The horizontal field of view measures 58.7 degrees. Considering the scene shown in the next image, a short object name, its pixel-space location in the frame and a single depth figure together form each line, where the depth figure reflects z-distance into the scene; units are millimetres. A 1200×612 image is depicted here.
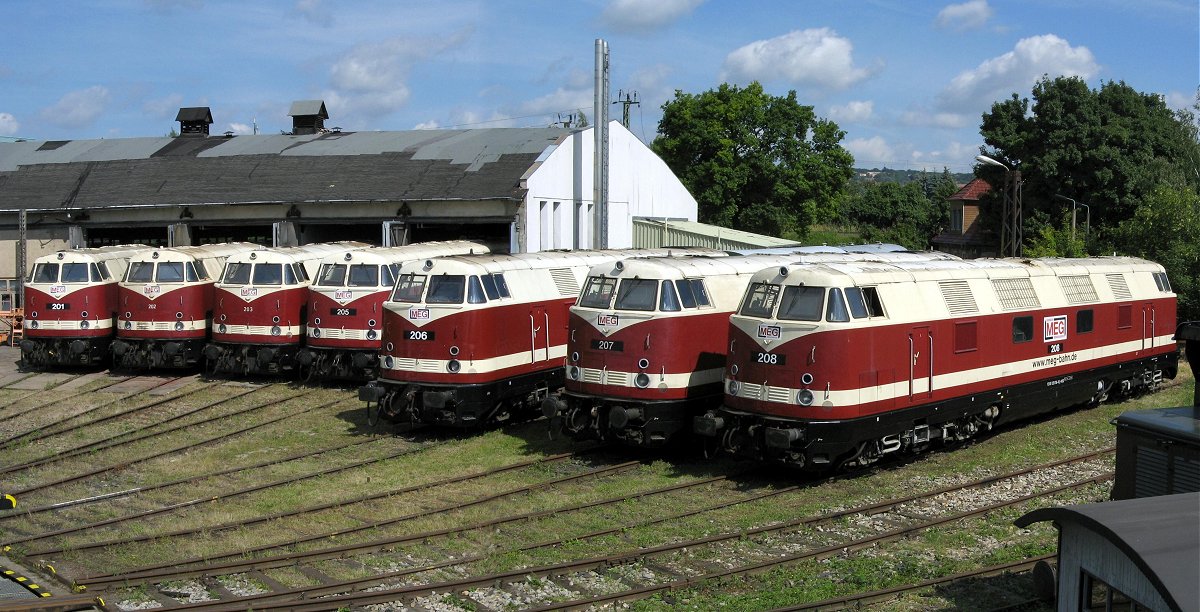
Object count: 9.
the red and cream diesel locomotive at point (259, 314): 23609
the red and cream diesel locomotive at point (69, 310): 25469
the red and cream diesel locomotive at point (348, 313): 22344
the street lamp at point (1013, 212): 26812
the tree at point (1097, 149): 42031
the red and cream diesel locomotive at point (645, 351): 15711
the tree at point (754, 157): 57125
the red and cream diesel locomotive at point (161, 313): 24828
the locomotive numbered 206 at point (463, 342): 17672
